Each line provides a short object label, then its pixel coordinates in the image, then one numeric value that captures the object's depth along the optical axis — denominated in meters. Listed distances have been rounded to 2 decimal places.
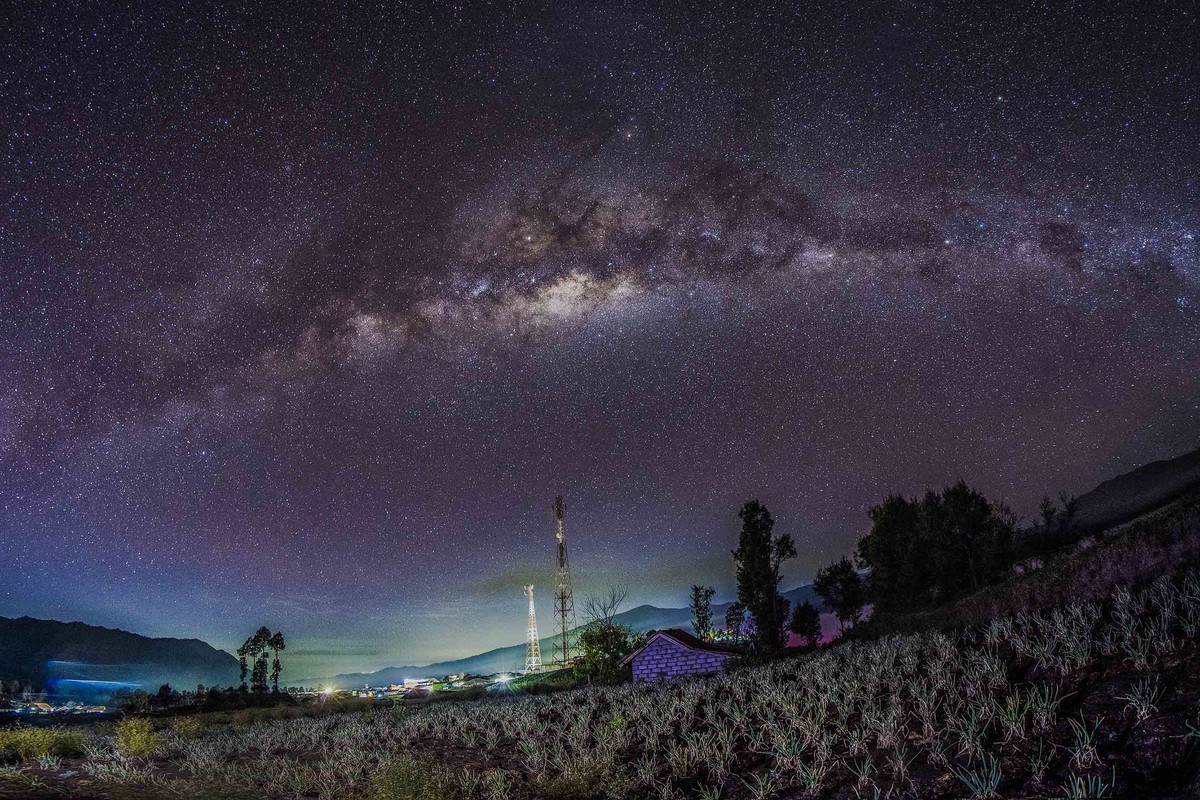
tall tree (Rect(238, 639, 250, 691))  84.56
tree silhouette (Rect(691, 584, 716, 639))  85.81
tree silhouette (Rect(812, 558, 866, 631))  66.94
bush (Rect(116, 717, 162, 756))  15.97
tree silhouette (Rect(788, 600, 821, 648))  72.00
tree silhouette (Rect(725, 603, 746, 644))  81.56
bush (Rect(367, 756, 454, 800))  9.14
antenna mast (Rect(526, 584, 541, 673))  93.31
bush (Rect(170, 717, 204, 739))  24.83
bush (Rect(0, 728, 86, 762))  14.04
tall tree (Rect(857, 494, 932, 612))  54.72
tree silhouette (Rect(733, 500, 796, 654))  44.94
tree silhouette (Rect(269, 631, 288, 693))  87.25
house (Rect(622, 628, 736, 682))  38.25
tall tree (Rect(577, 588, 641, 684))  38.72
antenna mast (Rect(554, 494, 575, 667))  60.50
